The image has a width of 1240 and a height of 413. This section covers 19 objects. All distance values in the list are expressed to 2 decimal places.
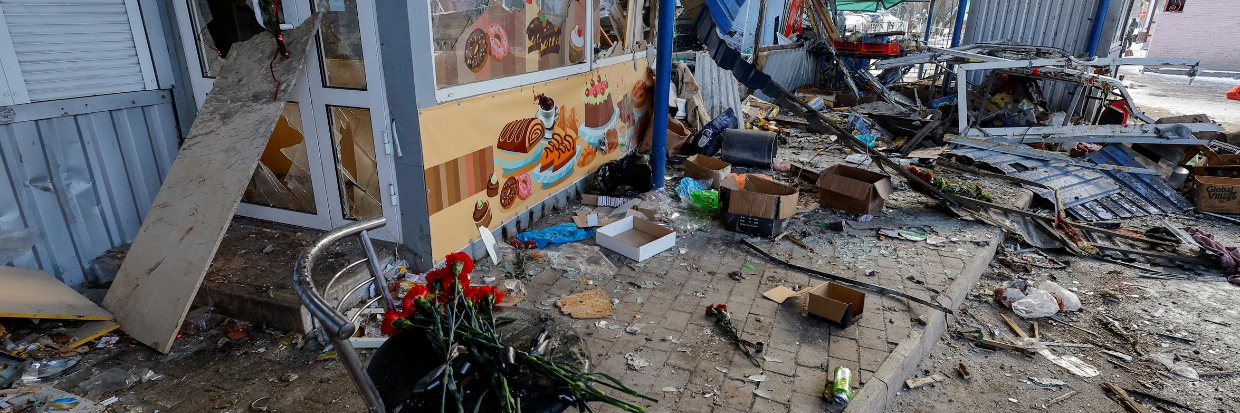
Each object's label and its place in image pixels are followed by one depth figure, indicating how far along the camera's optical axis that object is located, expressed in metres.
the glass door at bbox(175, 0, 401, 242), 3.61
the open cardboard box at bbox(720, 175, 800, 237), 5.08
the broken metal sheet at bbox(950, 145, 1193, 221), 6.20
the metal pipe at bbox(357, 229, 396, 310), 2.06
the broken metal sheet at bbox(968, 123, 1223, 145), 6.75
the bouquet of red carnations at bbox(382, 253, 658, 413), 1.77
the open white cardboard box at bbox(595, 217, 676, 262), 4.62
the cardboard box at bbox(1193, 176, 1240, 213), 6.18
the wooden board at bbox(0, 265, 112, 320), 3.07
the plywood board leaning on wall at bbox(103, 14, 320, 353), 3.24
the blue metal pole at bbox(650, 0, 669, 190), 5.75
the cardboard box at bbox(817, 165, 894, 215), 5.68
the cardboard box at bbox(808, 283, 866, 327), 3.62
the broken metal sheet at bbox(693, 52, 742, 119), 9.59
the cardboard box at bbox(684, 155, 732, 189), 6.57
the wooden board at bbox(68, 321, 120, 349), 3.19
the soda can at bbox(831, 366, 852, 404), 2.94
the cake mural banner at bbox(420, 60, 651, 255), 3.96
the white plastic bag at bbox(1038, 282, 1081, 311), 4.27
